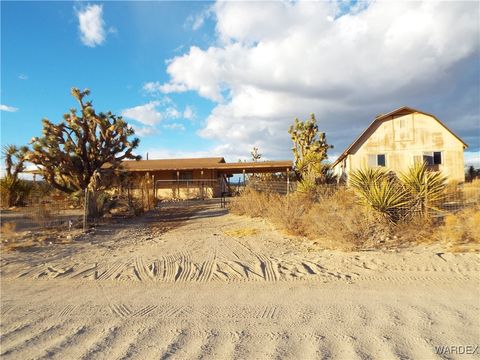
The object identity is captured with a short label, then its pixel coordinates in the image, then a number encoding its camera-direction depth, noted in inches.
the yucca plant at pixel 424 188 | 387.5
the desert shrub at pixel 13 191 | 756.6
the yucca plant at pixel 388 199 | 374.0
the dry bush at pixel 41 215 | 474.3
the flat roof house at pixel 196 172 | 1098.7
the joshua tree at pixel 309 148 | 949.2
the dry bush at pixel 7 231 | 397.1
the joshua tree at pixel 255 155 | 2087.8
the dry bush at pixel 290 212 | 415.6
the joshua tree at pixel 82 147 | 593.0
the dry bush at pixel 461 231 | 319.0
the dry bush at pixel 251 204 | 567.2
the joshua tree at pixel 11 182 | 757.3
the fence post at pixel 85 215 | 459.0
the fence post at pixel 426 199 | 377.1
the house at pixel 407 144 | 936.9
